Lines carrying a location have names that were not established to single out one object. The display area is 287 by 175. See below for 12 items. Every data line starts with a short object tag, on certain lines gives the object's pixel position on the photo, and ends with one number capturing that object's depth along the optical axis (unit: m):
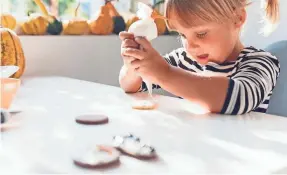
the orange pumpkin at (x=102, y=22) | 1.41
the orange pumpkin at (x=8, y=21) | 1.28
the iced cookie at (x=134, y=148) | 0.51
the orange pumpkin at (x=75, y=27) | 1.39
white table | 0.48
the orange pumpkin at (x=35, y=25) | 1.32
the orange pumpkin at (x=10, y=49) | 1.12
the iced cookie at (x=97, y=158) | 0.48
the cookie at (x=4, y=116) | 0.64
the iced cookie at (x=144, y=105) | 0.81
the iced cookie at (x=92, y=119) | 0.67
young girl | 0.81
